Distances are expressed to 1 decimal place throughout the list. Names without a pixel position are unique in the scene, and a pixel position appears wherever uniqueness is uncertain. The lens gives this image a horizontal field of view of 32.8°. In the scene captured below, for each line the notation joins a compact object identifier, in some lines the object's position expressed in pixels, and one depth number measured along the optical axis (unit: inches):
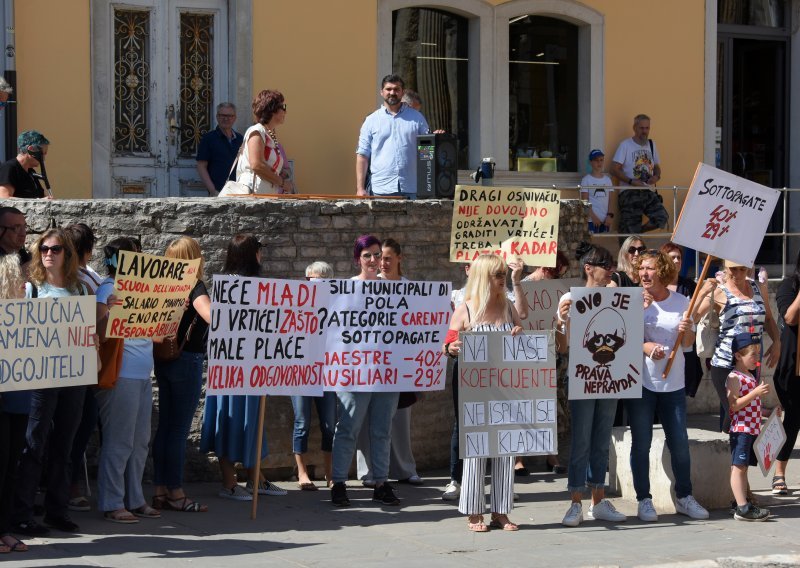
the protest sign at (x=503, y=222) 411.8
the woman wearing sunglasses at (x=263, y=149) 442.3
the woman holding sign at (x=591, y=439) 360.8
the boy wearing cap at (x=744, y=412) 366.6
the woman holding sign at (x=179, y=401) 363.6
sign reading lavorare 333.7
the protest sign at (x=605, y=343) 360.2
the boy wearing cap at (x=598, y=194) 603.8
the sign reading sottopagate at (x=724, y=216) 376.8
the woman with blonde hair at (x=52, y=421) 321.7
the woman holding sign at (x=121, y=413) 346.9
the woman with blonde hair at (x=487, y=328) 347.6
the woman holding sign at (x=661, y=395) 365.7
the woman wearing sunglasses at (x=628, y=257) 410.0
